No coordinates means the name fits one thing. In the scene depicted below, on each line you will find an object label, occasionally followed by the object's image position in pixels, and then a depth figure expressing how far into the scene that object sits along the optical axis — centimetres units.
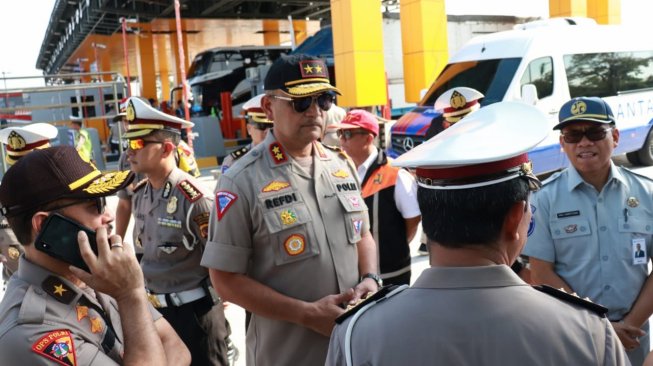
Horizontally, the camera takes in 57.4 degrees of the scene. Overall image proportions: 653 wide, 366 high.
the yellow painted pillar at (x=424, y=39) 1518
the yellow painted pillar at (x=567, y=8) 1777
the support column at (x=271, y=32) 3159
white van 964
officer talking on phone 167
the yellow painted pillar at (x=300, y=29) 3180
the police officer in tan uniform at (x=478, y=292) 126
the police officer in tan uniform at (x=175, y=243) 329
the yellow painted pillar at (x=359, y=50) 1396
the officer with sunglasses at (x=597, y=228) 265
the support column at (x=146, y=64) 3028
